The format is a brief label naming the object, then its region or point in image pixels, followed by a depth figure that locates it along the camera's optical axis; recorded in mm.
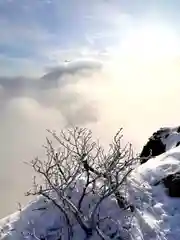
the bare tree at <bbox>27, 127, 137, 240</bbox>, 11182
